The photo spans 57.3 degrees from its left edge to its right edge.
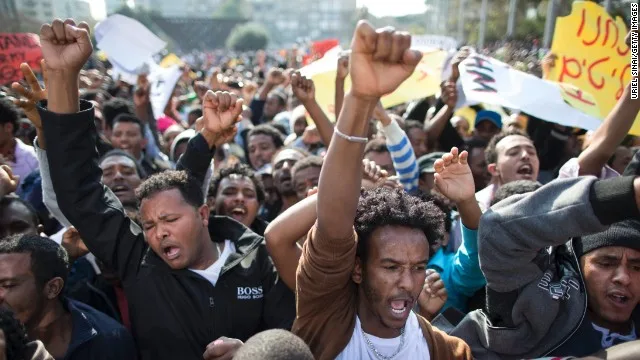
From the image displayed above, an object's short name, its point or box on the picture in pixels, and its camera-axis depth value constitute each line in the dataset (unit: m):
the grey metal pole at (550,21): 16.00
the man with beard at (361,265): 1.52
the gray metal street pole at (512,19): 23.76
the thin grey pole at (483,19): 29.27
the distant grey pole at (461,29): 42.70
